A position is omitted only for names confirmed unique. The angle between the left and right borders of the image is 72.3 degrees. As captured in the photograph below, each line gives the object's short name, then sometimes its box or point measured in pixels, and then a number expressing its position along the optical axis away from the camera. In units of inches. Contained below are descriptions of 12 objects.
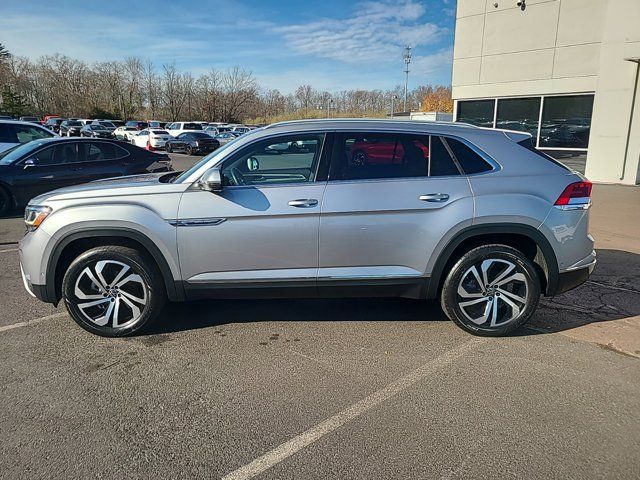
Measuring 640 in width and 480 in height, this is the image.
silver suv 137.6
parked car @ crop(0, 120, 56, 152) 460.4
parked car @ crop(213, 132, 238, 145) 1242.0
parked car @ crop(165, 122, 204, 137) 1417.6
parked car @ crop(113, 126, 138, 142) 1291.6
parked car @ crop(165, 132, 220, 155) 1046.4
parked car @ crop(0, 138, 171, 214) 331.0
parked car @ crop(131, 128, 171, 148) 1123.9
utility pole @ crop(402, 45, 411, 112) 2191.2
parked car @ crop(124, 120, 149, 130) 1607.0
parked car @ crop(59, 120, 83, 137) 1408.5
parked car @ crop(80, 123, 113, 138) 1334.0
